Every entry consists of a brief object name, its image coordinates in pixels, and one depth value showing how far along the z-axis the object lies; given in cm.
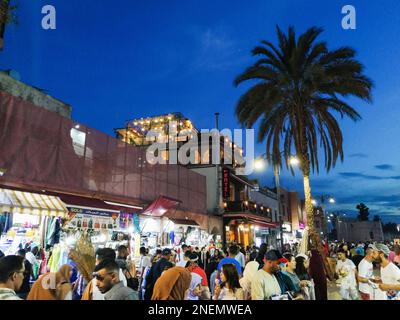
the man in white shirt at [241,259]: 1251
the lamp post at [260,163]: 2047
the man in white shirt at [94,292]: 433
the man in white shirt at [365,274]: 792
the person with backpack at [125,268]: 759
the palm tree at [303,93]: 1642
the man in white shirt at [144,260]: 1141
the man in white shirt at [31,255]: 1060
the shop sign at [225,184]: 2869
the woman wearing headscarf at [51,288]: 447
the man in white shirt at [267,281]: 496
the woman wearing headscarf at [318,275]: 958
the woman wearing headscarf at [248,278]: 666
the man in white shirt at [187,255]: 735
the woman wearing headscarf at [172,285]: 478
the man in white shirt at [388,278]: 687
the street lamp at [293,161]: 2208
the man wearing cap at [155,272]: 762
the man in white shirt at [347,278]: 893
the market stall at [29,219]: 1034
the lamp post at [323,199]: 4988
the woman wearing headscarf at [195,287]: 619
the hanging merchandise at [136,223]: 1605
